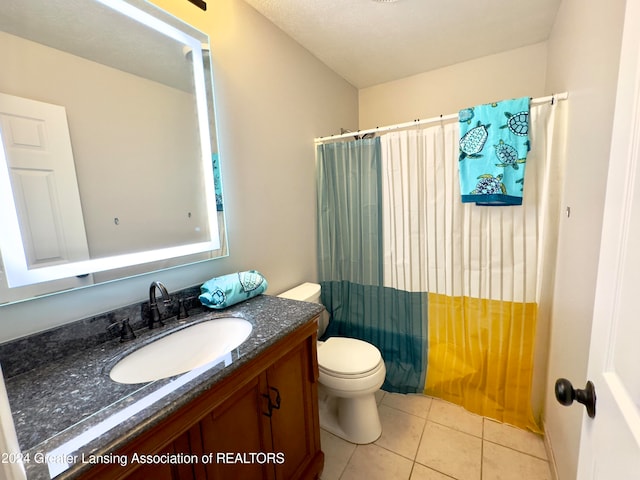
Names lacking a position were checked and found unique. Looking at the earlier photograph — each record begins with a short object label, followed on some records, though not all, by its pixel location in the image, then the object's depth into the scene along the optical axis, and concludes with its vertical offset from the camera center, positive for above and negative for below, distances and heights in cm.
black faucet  109 -40
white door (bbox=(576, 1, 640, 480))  44 -19
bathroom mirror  86 +24
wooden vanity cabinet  70 -69
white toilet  148 -96
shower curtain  150 -40
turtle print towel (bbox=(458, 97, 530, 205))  140 +23
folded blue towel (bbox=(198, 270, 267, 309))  125 -38
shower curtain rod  133 +45
